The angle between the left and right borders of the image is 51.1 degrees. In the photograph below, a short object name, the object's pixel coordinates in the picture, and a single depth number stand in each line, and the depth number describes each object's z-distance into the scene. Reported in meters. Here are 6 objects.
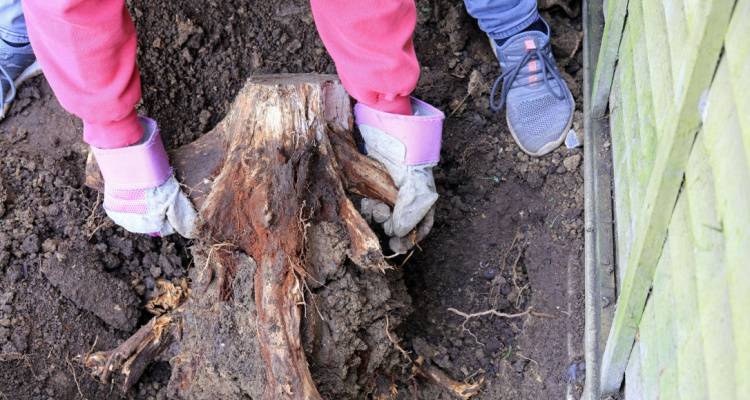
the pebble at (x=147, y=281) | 2.59
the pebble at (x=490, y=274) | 2.60
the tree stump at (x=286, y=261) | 2.11
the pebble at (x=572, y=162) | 2.66
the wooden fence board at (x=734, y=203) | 1.12
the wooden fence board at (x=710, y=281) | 1.20
